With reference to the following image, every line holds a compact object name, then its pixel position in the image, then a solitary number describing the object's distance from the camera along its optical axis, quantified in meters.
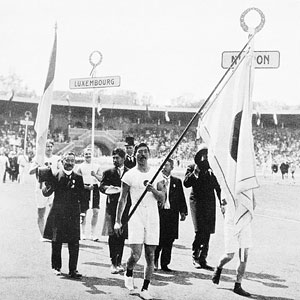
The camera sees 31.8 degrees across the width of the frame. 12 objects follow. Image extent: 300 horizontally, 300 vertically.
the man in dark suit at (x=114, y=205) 5.84
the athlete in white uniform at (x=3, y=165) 19.21
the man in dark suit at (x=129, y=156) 6.70
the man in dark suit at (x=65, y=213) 5.58
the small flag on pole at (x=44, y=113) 5.35
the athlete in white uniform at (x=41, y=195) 7.44
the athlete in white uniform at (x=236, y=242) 4.96
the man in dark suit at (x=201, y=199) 6.32
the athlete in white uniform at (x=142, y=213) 4.85
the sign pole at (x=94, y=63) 7.52
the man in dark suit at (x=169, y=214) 6.11
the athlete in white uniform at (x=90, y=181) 7.80
